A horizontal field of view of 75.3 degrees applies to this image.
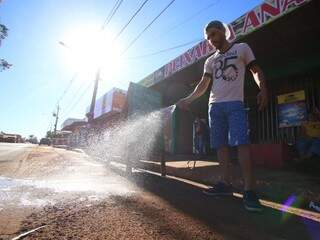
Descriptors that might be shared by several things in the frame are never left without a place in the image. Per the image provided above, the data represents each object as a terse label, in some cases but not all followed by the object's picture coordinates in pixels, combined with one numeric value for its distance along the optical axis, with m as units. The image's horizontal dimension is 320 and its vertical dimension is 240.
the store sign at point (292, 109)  5.21
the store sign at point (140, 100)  4.83
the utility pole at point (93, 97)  14.10
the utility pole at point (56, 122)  39.81
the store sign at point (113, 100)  16.29
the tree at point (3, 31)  11.61
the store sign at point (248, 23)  3.89
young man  2.01
